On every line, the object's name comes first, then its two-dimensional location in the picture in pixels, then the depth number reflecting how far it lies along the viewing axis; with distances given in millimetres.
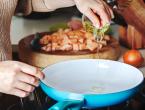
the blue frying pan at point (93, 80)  669
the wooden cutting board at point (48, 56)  1075
